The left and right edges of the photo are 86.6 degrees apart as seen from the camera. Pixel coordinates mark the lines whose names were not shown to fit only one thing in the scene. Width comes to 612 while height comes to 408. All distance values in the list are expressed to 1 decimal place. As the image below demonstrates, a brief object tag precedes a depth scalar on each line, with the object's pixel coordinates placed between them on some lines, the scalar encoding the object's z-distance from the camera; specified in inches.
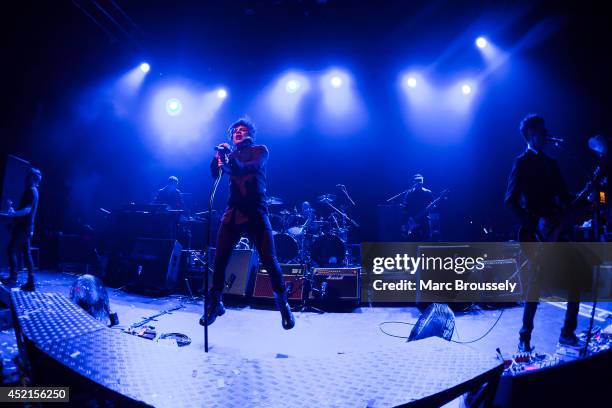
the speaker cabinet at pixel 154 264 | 271.0
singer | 147.2
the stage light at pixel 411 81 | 460.4
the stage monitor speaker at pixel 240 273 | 246.5
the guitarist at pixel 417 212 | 324.2
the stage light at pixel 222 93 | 486.6
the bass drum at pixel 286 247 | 346.6
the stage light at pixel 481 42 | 399.9
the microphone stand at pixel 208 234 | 108.6
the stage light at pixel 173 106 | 480.7
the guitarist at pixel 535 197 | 129.5
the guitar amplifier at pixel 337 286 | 240.1
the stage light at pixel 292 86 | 471.5
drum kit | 318.3
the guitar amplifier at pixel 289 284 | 243.4
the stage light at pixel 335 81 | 467.5
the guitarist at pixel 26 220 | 250.7
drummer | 391.2
